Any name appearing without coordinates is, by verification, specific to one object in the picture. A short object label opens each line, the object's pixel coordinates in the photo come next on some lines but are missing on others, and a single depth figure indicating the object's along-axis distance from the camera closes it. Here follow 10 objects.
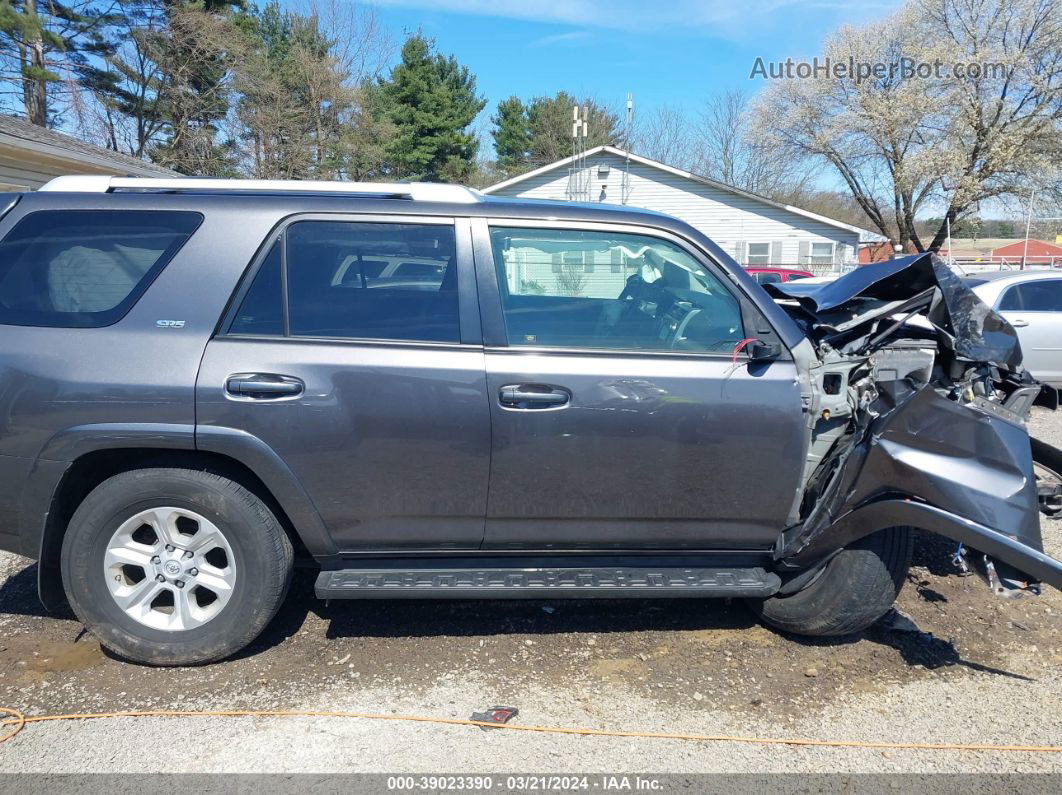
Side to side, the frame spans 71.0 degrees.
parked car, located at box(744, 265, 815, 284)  16.53
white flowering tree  25.22
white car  8.59
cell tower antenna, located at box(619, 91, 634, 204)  26.25
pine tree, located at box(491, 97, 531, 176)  45.12
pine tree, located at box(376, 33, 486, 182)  33.34
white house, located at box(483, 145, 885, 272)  26.23
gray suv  2.96
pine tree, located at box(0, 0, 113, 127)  19.73
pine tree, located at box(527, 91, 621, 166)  43.69
